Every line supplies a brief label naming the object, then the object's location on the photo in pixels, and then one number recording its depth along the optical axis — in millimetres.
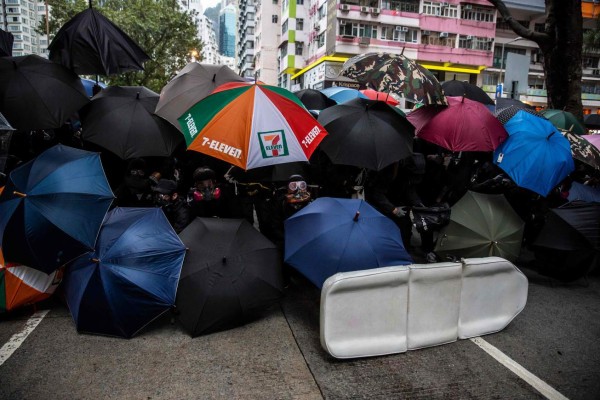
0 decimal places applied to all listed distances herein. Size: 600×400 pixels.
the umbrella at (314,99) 7987
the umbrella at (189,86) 5332
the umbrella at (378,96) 7864
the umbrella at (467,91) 7812
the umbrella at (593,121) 13148
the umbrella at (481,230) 4801
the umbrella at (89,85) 7955
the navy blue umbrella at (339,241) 3871
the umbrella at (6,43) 6053
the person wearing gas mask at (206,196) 4773
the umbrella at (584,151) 5751
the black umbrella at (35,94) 4906
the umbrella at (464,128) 5531
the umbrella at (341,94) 7952
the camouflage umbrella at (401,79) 5504
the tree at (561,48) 9008
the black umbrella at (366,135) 4961
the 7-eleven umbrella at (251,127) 4180
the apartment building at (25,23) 105500
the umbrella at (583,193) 6051
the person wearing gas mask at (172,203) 4992
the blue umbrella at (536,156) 5289
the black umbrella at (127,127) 5039
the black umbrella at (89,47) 5484
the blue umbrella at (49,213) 3762
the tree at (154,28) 26219
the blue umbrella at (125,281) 3730
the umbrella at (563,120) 7758
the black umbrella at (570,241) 5004
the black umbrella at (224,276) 3841
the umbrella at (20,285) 3922
